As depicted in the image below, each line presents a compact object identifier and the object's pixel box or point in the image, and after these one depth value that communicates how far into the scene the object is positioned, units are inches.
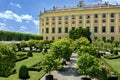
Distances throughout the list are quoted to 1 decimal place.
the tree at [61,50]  426.7
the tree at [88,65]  336.8
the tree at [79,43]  510.0
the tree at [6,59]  264.7
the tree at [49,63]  353.2
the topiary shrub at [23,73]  343.6
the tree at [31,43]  802.8
